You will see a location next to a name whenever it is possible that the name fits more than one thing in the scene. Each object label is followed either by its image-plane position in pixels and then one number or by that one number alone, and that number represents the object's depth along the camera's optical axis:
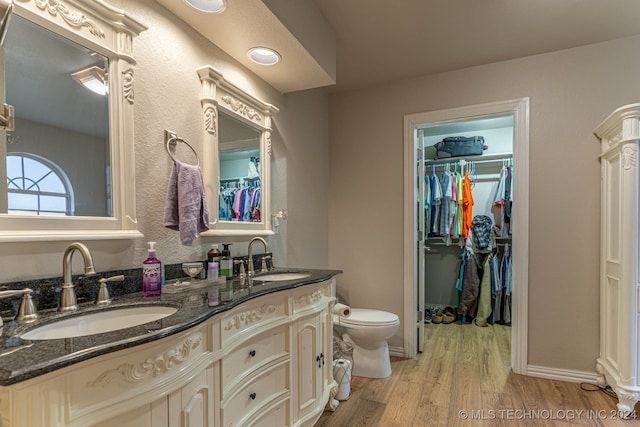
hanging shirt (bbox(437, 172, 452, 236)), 3.85
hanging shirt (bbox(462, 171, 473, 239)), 3.83
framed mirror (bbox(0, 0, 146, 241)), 1.01
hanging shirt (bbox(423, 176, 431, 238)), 3.96
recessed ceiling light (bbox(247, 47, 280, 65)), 1.85
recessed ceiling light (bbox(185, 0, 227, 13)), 1.48
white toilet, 2.39
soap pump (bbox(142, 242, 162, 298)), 1.25
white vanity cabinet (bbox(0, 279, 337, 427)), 0.68
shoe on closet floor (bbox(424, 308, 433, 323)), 3.99
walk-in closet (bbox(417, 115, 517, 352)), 3.82
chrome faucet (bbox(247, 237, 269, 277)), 1.84
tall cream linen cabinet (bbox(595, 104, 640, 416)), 1.89
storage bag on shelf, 3.92
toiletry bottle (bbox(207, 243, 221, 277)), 1.68
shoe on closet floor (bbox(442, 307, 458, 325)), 3.89
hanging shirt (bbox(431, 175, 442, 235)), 3.91
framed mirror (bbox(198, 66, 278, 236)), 1.73
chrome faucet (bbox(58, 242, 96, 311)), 1.01
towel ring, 1.50
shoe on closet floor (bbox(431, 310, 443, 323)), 3.91
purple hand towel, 1.45
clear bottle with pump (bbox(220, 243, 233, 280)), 1.69
